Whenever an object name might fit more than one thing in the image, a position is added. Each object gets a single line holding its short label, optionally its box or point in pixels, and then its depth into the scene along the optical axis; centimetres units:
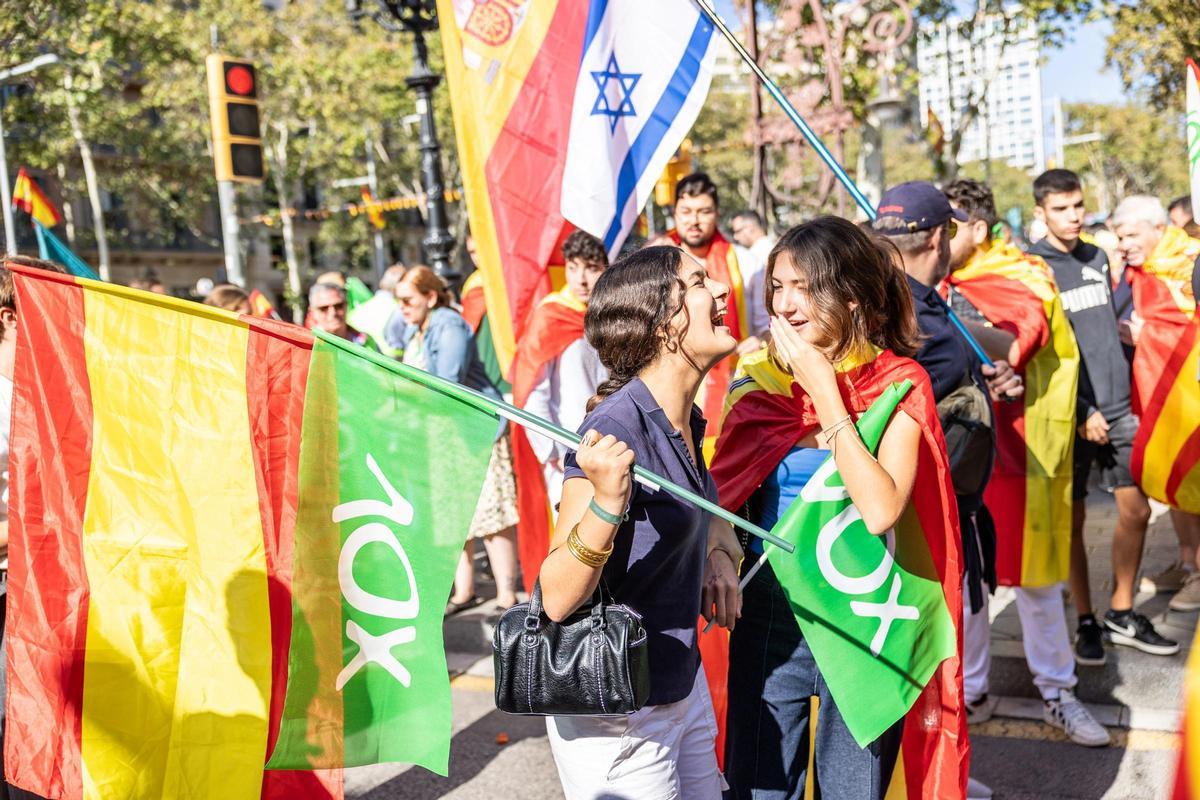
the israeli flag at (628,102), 433
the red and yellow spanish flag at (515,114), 438
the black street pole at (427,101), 962
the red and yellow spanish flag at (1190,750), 104
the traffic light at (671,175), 1294
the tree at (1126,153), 4416
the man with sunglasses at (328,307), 665
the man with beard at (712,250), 539
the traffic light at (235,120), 952
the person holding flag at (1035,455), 416
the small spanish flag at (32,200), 922
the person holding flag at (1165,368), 493
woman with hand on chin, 276
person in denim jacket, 621
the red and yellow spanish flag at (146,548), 278
